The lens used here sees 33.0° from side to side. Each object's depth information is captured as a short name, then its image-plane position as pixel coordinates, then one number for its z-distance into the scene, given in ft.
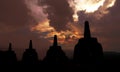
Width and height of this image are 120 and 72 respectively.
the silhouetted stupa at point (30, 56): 99.50
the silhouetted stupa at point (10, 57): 110.73
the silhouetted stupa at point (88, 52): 53.73
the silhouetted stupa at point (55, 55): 79.77
